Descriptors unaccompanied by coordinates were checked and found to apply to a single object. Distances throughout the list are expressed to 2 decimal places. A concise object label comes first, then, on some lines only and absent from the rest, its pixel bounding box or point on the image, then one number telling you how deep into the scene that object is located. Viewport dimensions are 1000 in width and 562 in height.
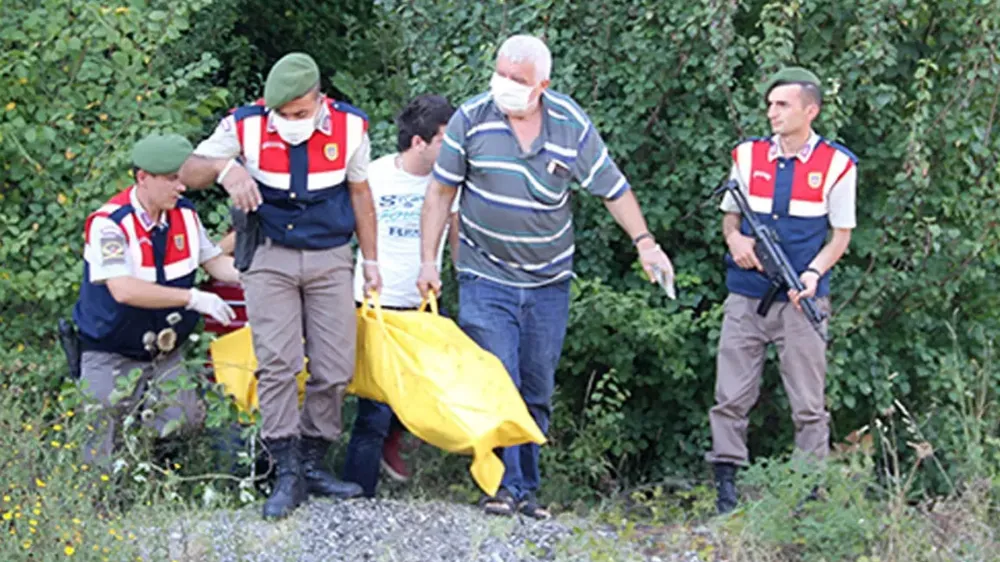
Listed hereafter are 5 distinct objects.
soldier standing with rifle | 13.47
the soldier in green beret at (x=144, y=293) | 13.21
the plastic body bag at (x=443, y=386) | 12.40
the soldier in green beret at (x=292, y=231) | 12.52
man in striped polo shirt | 12.94
